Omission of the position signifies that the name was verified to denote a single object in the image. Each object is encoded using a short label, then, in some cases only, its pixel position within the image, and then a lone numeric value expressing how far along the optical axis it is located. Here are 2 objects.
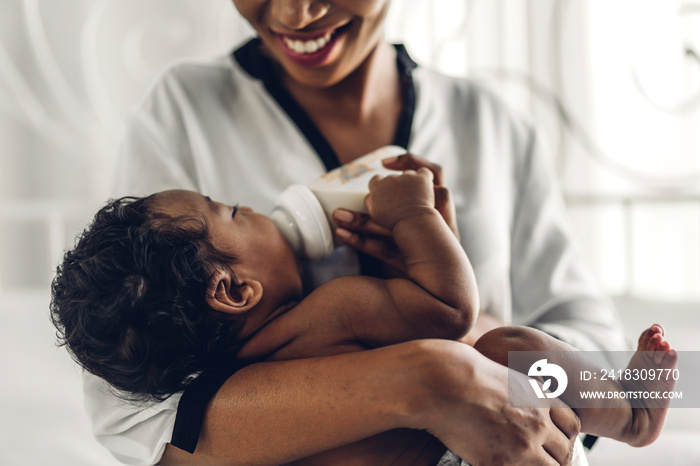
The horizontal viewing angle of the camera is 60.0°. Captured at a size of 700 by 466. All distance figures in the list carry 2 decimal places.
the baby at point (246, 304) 0.68
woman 0.62
